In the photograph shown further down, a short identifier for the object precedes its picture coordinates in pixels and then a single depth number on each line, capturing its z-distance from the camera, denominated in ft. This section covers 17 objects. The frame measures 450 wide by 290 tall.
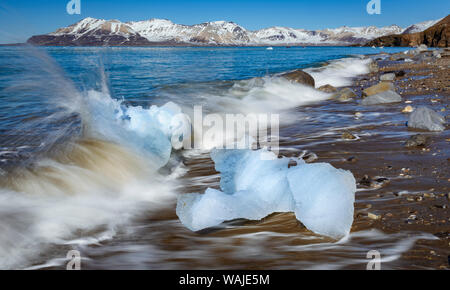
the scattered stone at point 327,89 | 36.35
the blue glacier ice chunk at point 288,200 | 7.53
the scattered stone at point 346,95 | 28.60
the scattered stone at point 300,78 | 40.33
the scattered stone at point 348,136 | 15.21
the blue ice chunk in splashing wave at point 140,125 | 14.87
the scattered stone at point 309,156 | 12.86
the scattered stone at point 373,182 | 9.72
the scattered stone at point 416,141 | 12.98
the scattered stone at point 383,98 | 23.49
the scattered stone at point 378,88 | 28.15
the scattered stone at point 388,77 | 41.21
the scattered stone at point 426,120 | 15.03
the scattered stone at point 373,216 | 7.89
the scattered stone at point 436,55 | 71.57
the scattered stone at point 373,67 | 59.88
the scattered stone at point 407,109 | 20.10
